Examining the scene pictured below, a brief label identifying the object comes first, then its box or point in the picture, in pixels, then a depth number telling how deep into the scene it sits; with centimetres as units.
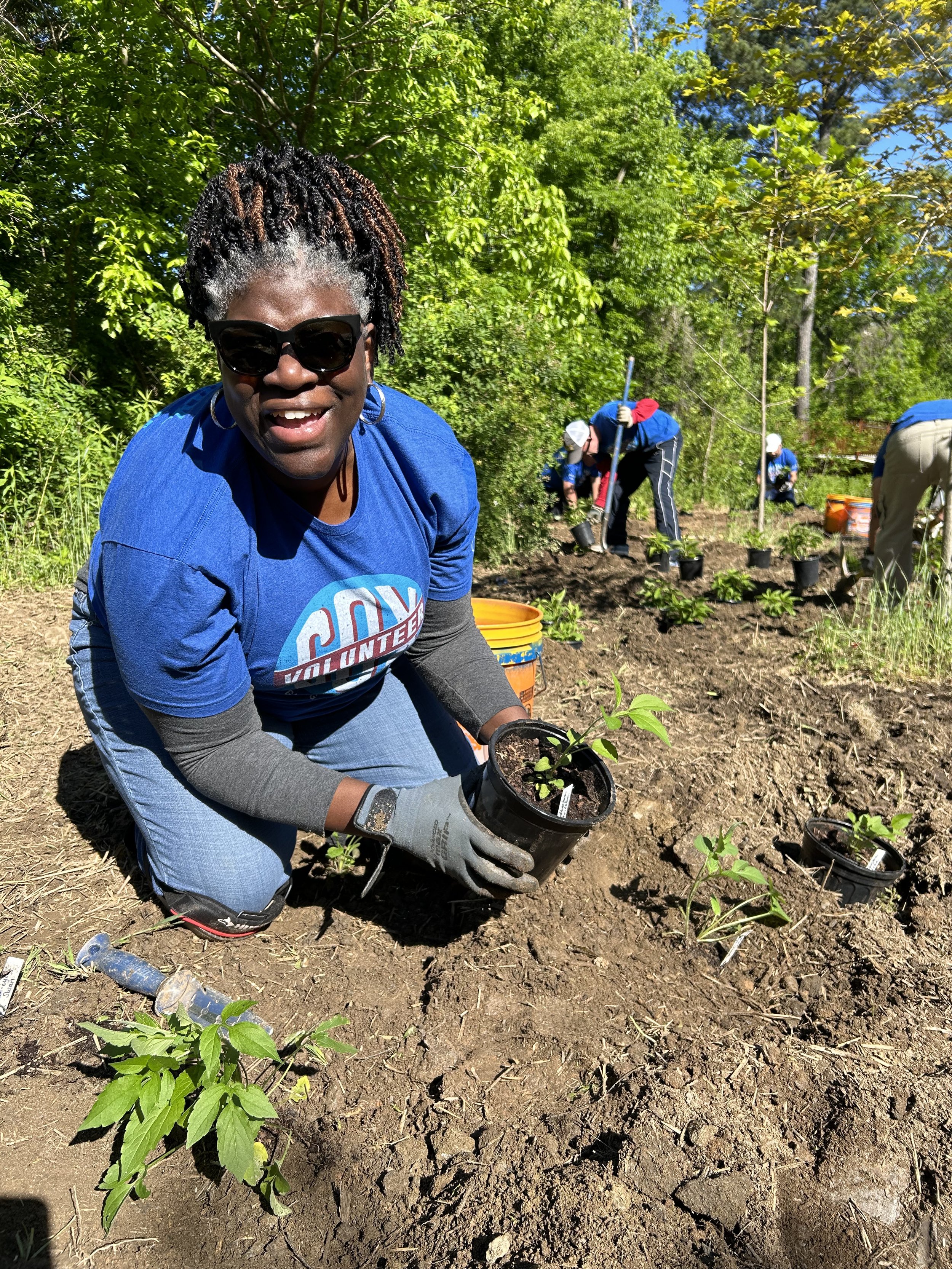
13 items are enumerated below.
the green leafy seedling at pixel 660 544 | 652
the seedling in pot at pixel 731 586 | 573
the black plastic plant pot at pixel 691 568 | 666
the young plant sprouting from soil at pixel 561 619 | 477
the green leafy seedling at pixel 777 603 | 531
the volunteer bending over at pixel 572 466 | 787
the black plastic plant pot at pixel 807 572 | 593
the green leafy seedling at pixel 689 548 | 650
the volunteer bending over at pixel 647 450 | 781
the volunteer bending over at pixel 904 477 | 467
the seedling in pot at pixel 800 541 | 599
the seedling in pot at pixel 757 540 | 709
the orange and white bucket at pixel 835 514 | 922
